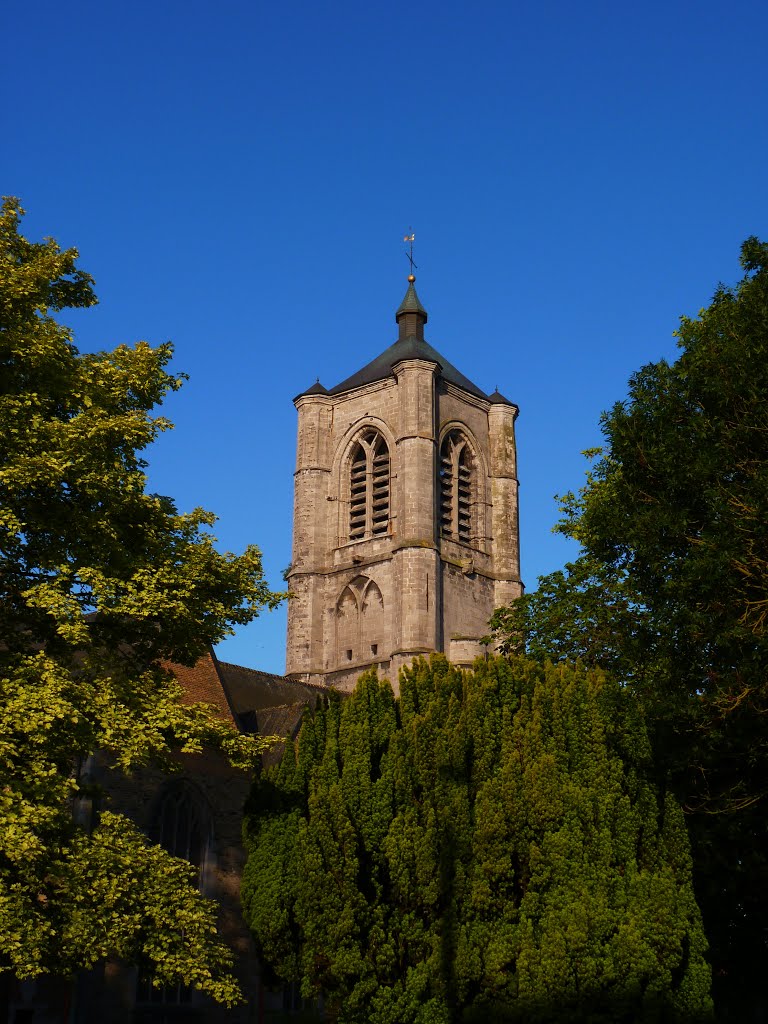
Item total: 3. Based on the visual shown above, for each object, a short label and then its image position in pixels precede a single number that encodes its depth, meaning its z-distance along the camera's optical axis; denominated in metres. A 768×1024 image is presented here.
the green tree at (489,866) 15.23
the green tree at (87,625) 12.53
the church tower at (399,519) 42.06
